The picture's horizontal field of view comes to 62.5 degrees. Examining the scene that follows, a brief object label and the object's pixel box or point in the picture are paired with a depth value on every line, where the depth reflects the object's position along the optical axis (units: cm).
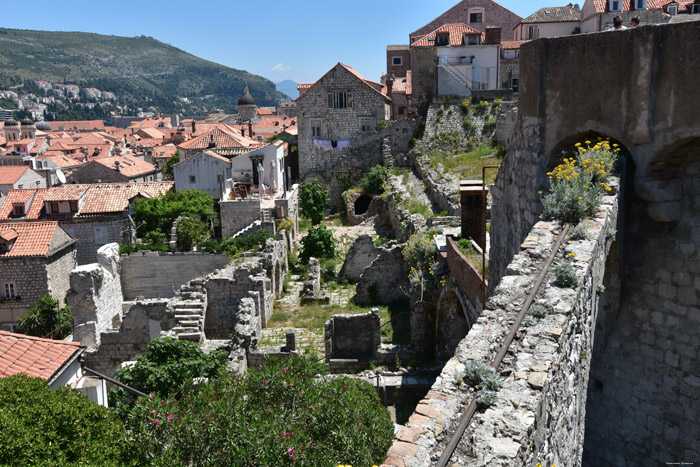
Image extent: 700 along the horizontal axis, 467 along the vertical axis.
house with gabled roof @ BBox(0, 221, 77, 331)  2739
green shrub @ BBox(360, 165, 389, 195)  3447
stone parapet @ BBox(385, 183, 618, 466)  371
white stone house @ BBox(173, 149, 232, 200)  3378
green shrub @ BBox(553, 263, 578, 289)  512
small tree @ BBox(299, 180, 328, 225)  3506
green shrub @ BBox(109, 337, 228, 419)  1260
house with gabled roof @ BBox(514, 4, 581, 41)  3866
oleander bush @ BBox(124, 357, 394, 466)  714
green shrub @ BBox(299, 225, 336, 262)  2667
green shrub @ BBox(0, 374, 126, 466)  714
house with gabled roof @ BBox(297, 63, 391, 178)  3775
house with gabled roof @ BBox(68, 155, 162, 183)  4684
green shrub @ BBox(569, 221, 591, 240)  573
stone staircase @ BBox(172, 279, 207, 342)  1703
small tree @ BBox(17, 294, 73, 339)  2531
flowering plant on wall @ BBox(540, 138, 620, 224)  615
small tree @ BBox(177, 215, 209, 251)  2834
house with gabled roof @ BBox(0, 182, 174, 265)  3278
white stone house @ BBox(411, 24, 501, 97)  3569
